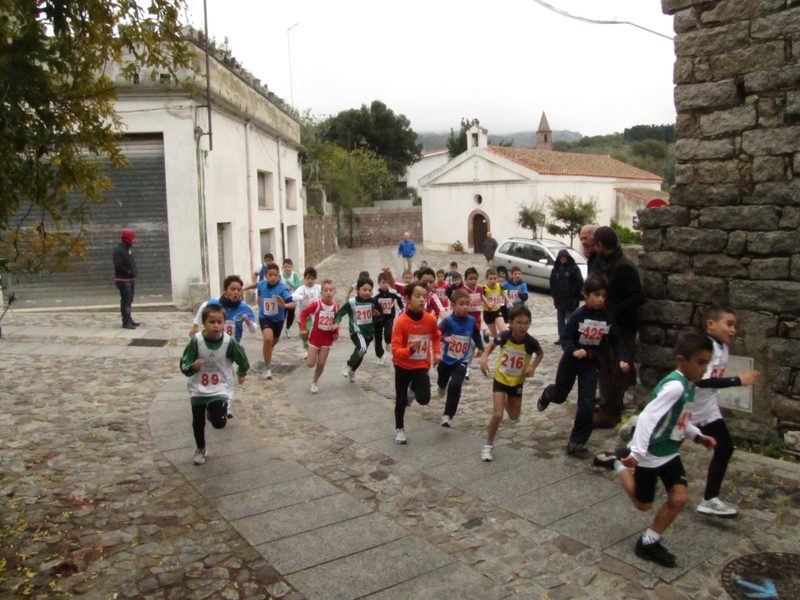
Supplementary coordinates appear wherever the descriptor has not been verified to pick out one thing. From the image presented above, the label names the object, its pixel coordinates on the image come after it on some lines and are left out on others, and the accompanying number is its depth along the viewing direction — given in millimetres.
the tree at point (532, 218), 31453
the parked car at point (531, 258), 20906
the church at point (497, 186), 34406
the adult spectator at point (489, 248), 24625
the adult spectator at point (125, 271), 12805
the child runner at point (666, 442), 4176
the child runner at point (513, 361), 6156
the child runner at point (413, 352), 6676
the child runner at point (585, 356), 6082
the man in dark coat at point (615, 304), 6754
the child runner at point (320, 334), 8820
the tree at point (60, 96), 4426
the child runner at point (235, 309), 7904
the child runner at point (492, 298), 11398
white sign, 6160
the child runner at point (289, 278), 12289
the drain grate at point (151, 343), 11923
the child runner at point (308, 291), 11156
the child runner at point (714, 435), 4789
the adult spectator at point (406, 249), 23578
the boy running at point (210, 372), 6008
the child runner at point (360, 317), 9156
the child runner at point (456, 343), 6926
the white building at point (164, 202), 14578
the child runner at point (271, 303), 9734
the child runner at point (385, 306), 9898
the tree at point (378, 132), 62812
